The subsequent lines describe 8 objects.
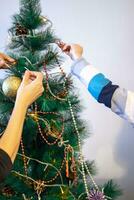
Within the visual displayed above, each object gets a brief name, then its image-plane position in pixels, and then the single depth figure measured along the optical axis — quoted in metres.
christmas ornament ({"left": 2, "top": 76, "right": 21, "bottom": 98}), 1.49
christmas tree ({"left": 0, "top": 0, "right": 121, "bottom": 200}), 1.59
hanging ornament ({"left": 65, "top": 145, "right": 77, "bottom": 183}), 1.65
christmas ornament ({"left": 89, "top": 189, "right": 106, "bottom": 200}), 1.60
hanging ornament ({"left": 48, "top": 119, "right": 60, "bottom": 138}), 1.62
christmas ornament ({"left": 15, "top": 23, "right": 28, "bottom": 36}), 1.59
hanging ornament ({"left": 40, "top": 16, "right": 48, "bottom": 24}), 1.61
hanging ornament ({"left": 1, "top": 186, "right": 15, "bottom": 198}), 1.67
